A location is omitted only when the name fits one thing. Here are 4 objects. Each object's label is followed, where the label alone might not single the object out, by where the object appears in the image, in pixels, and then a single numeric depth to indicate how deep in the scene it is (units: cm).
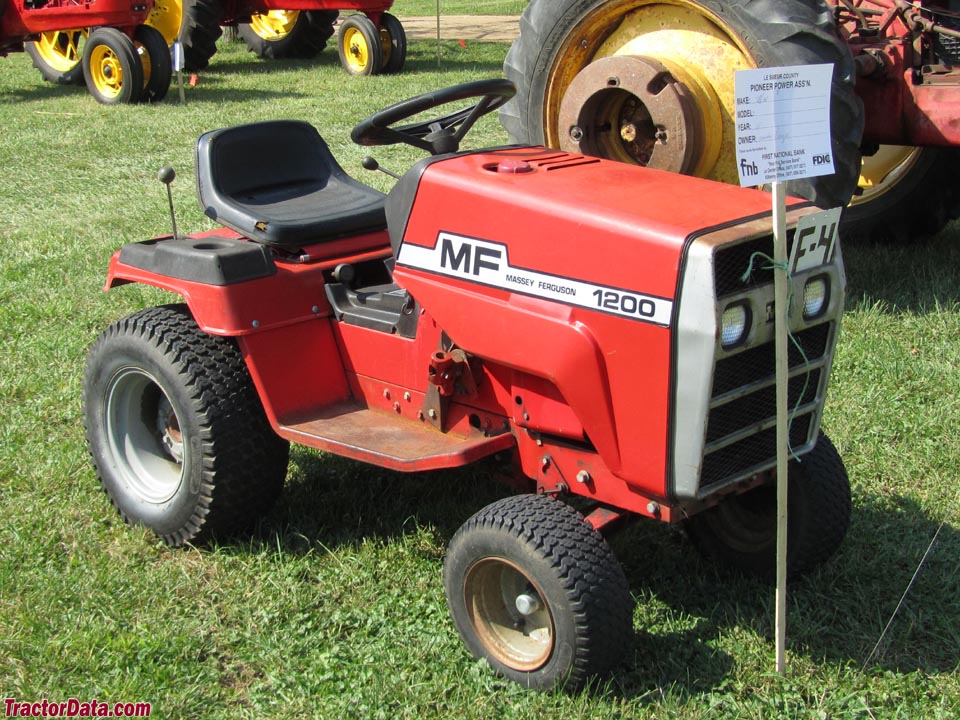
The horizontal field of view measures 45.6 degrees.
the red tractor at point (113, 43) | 1108
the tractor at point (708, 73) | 469
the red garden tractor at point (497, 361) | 267
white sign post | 263
